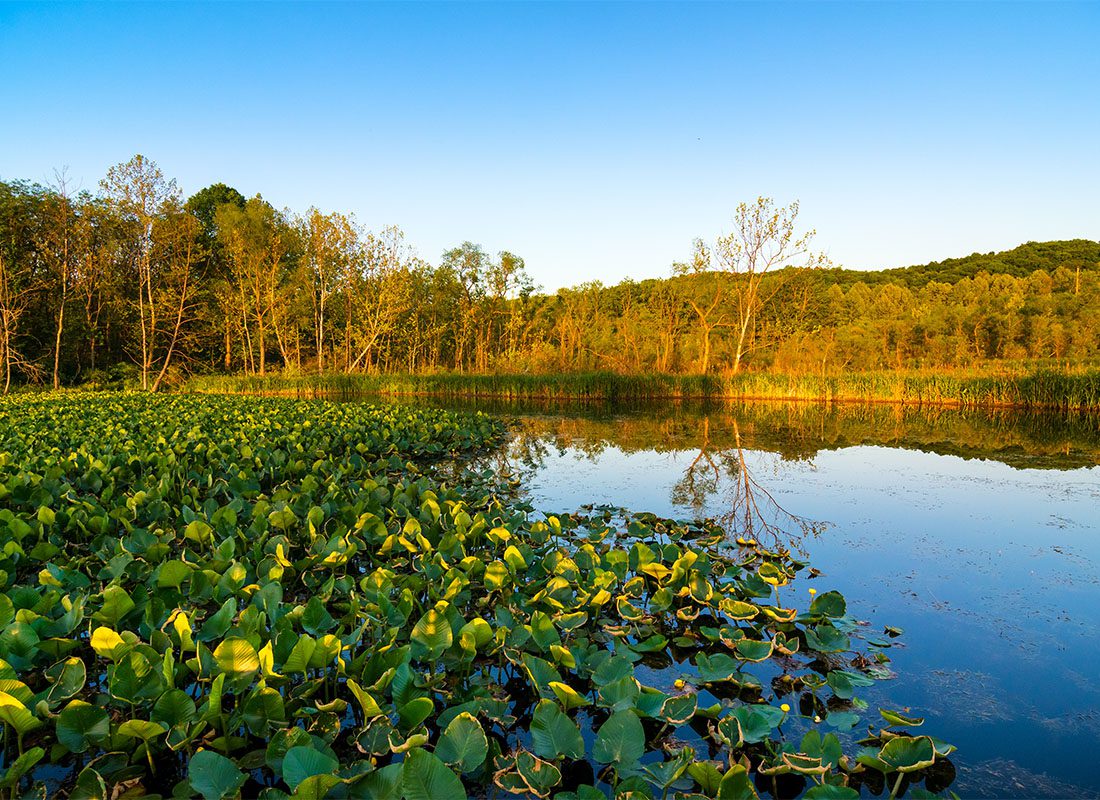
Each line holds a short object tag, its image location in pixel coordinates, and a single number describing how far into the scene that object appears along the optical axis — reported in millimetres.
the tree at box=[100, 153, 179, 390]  22766
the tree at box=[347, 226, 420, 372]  30391
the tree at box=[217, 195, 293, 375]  29656
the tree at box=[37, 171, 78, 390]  21959
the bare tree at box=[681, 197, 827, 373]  28344
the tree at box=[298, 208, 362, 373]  29250
